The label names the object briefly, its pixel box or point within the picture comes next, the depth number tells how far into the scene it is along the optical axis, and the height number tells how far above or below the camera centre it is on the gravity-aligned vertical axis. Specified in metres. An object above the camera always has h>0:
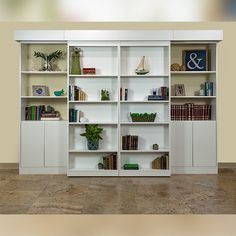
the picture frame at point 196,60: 5.95 +0.87
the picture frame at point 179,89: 6.01 +0.44
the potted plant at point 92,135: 5.64 -0.25
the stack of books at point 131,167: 5.71 -0.71
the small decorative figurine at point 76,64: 5.70 +0.76
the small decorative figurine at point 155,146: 5.78 -0.42
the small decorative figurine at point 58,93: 5.94 +0.36
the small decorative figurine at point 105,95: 5.75 +0.32
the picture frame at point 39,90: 5.94 +0.40
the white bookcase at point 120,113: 5.63 +0.06
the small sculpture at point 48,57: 5.92 +0.90
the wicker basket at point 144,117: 5.73 +0.01
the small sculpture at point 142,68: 5.70 +0.71
